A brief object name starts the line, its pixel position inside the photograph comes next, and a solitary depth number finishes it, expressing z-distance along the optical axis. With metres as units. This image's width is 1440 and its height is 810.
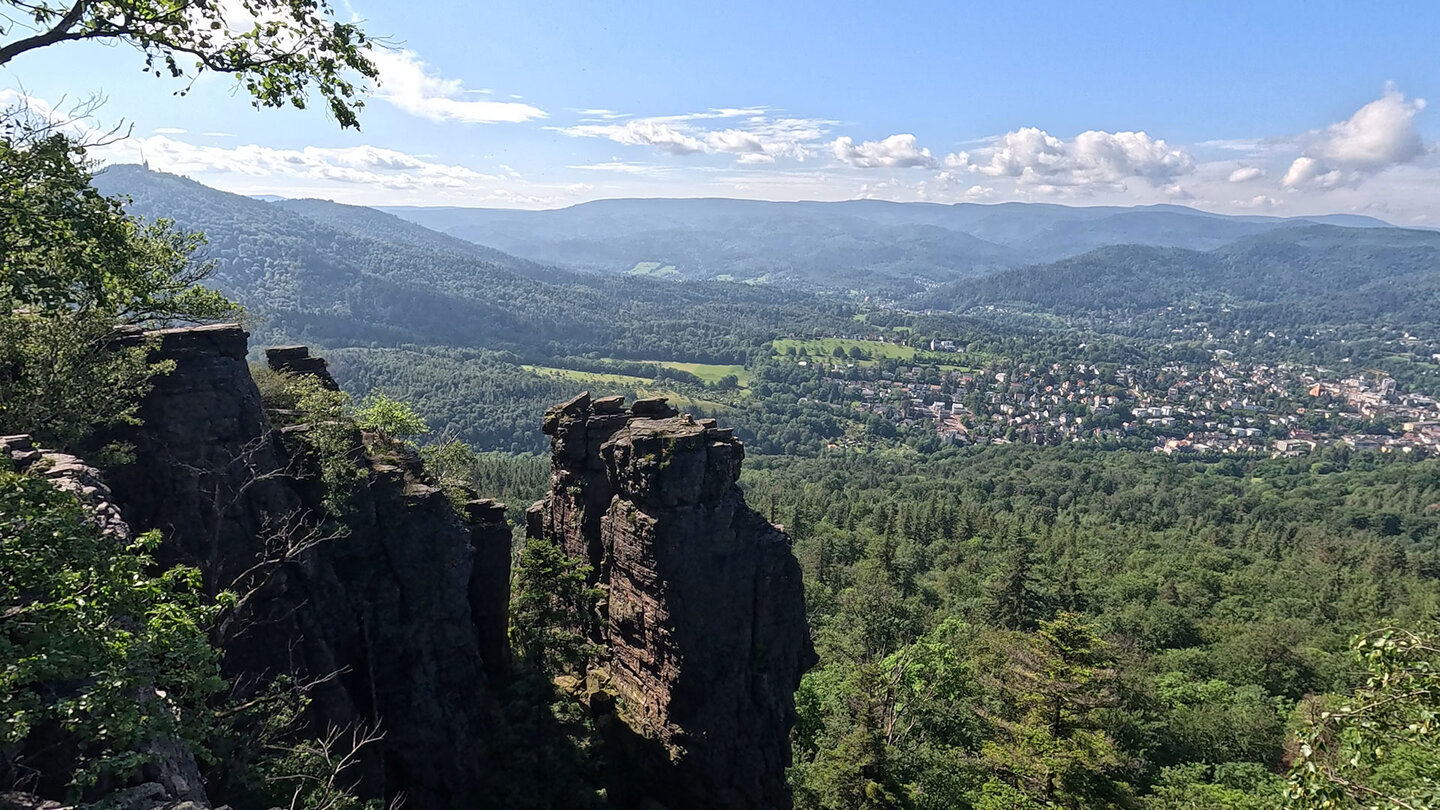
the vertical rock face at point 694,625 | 23.52
